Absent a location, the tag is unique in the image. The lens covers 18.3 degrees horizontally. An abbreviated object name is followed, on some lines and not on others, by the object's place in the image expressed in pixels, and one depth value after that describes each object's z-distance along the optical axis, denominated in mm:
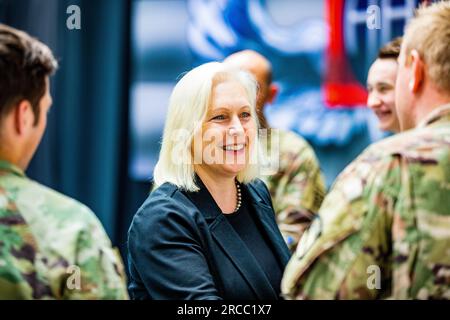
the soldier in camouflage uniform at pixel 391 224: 2497
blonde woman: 2725
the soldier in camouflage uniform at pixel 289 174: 3314
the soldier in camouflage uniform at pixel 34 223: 2493
